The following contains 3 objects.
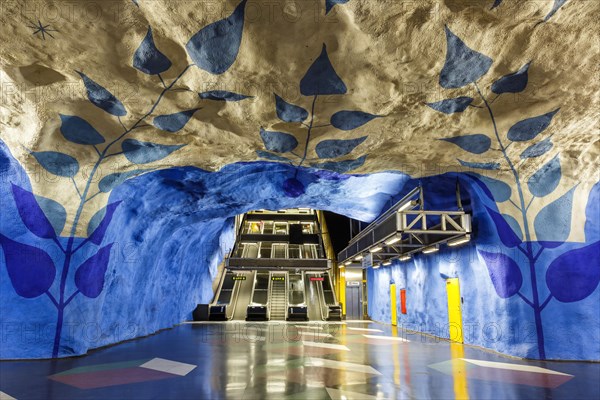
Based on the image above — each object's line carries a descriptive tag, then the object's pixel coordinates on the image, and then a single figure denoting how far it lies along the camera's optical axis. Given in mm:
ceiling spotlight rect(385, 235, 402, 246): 9838
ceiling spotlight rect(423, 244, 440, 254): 11776
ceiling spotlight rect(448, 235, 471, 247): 9570
